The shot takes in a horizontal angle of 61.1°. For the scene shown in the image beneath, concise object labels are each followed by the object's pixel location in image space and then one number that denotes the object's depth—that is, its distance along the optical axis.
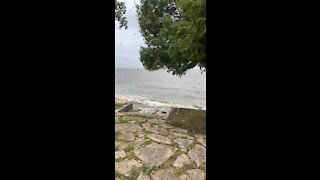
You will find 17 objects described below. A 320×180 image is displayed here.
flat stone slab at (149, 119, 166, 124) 5.52
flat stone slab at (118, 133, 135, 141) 4.43
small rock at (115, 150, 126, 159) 3.76
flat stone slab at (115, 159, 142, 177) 3.33
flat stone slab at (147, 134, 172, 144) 4.30
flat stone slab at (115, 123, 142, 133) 4.84
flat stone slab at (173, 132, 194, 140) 4.58
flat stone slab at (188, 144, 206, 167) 3.70
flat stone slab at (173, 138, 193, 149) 4.14
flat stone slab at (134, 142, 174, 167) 3.64
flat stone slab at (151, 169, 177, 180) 3.22
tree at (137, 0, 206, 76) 4.15
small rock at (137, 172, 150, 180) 3.20
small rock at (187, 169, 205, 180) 3.28
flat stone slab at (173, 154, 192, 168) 3.55
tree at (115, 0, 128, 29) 5.03
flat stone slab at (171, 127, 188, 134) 4.88
